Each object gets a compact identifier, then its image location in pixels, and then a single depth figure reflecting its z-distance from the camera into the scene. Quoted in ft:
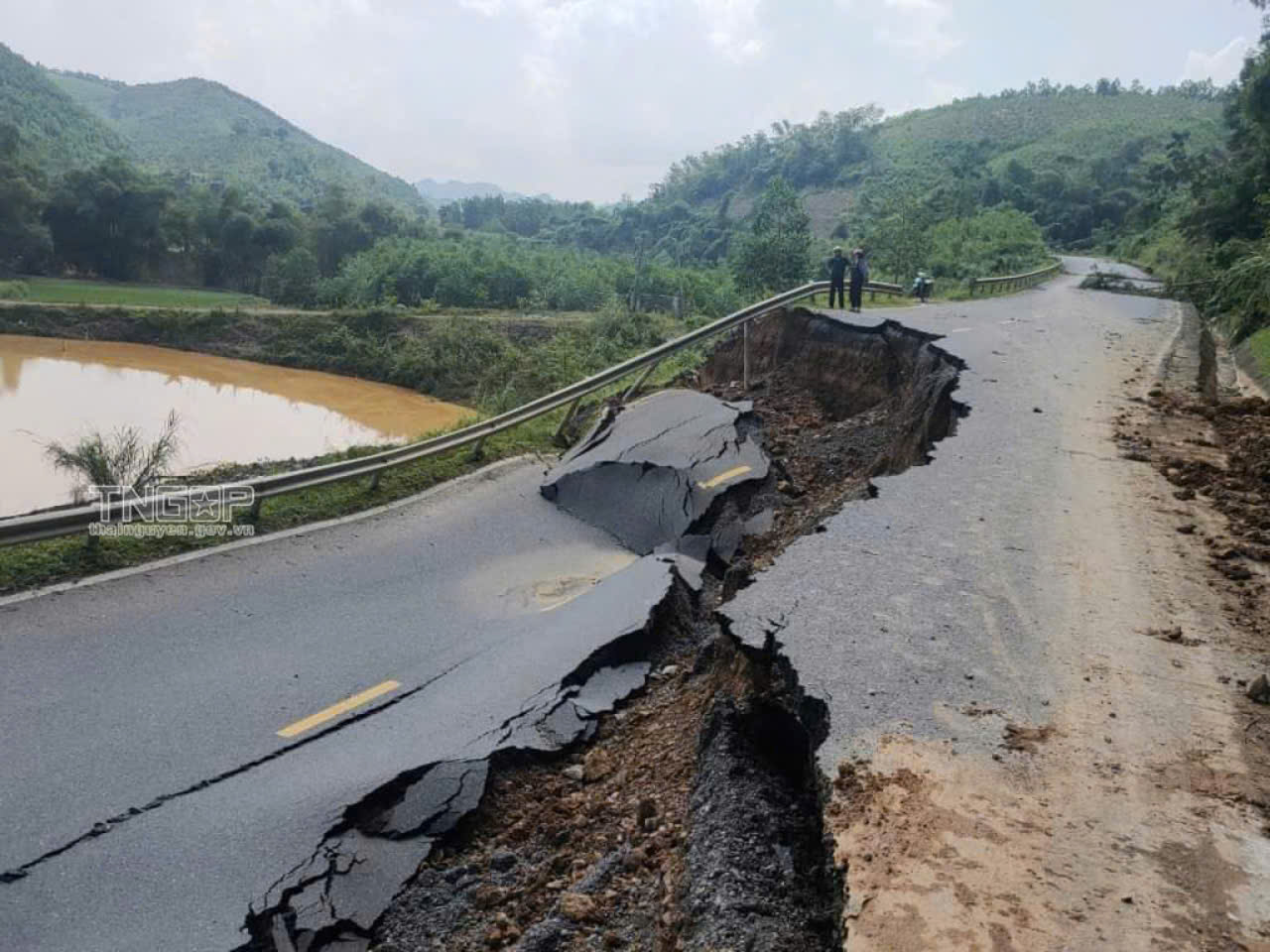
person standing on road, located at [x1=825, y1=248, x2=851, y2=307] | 54.49
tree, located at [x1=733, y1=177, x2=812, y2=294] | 110.83
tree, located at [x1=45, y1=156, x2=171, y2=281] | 179.32
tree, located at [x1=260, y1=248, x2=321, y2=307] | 172.65
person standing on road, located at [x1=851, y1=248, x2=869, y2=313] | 54.19
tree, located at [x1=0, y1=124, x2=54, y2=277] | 169.99
